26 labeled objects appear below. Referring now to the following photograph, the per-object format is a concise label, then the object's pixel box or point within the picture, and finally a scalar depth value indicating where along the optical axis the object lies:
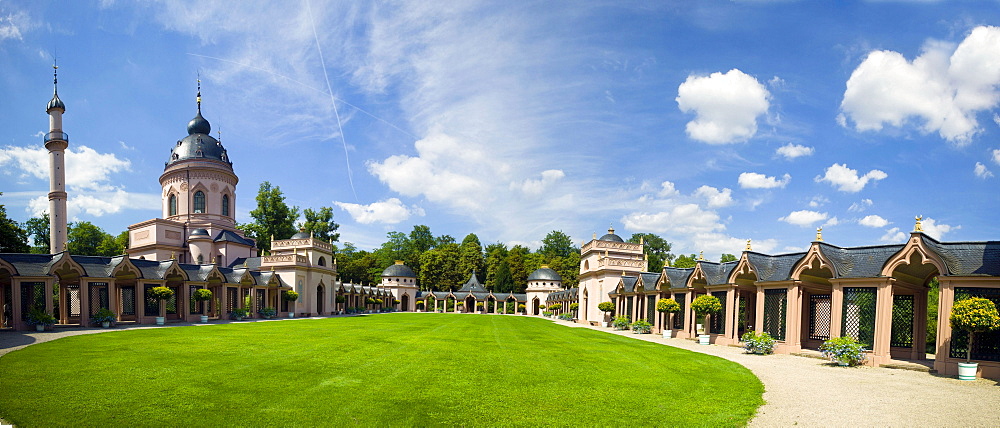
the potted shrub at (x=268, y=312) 40.47
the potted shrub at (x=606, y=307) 39.84
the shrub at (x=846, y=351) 15.99
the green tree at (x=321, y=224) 77.50
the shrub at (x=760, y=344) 19.22
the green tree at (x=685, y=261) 78.25
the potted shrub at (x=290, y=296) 43.09
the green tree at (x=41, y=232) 61.59
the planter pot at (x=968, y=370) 13.28
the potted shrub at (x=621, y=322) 34.72
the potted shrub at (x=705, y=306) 23.12
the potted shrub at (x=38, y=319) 23.28
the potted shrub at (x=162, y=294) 29.64
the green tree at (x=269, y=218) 68.00
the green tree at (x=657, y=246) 106.44
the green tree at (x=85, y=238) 62.44
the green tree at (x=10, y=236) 39.09
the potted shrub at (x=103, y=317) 26.00
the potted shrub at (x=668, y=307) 26.97
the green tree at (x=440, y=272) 86.19
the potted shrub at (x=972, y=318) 12.97
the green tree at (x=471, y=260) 87.81
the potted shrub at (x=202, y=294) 33.19
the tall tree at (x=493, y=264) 88.31
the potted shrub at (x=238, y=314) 37.08
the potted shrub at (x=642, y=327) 30.55
